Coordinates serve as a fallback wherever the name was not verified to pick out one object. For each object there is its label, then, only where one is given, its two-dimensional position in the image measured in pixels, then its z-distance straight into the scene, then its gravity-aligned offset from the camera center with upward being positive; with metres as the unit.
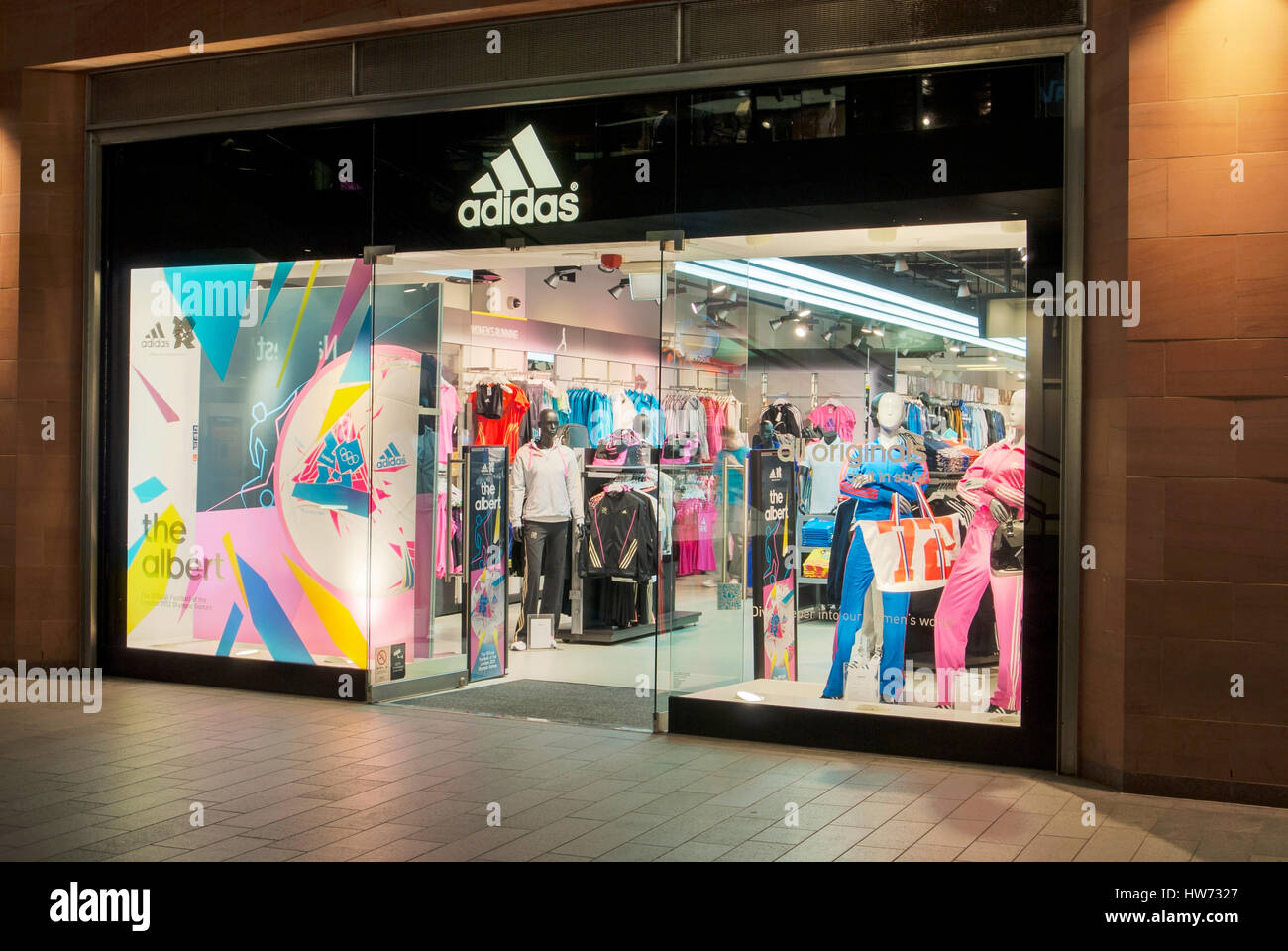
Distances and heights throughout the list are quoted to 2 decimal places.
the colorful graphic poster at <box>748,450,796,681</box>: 6.03 -0.48
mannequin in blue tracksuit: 5.65 -0.17
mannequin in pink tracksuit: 5.42 -0.51
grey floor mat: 6.37 -1.29
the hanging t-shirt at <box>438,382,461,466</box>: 7.26 +0.28
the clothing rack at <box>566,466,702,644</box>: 8.89 -1.08
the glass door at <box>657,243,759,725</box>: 6.04 -0.03
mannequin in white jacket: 8.57 -0.28
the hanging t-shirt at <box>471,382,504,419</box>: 9.23 +0.48
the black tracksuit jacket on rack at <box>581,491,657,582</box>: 8.72 -0.49
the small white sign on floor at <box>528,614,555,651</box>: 8.59 -1.15
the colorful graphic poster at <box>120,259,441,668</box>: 6.82 +0.01
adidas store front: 5.48 +0.30
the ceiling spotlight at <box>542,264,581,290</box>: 10.47 +1.65
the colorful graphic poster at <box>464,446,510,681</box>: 7.34 -0.57
